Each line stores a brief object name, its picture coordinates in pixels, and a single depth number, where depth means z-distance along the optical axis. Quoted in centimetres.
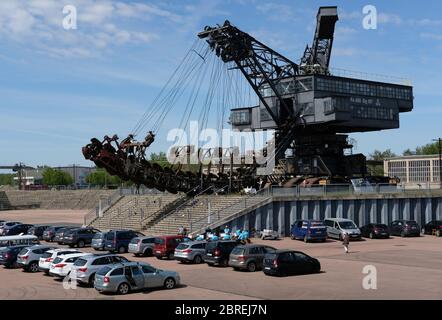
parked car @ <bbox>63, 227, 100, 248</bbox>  4331
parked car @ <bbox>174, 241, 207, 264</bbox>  3241
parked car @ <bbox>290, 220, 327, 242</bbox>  4375
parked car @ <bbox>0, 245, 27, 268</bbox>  3152
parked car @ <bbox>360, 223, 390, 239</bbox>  4716
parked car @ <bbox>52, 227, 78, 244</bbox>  4409
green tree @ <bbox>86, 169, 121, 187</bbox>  18794
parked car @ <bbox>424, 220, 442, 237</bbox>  5078
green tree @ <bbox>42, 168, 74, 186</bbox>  19125
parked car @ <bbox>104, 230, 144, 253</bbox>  3903
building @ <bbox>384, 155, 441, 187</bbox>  10544
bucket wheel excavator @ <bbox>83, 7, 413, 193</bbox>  6475
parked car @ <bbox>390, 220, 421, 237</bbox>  4916
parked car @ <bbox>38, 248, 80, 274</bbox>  2815
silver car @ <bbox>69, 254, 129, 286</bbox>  2450
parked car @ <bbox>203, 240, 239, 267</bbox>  3092
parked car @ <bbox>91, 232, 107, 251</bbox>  3956
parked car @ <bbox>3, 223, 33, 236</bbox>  5116
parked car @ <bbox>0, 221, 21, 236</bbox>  5197
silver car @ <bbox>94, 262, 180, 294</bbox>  2239
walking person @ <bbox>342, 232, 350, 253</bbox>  3644
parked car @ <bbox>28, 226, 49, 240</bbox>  5022
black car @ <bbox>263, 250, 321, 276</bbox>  2695
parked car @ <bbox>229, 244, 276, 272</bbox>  2894
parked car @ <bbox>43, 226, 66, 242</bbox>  4734
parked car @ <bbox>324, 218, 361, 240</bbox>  4491
